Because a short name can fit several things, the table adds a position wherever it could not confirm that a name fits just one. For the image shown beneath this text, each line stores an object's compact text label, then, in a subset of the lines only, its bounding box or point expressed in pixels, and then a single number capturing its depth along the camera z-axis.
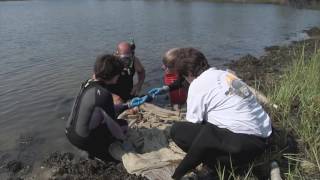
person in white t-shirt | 2.65
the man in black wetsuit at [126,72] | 4.38
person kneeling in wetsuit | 3.20
